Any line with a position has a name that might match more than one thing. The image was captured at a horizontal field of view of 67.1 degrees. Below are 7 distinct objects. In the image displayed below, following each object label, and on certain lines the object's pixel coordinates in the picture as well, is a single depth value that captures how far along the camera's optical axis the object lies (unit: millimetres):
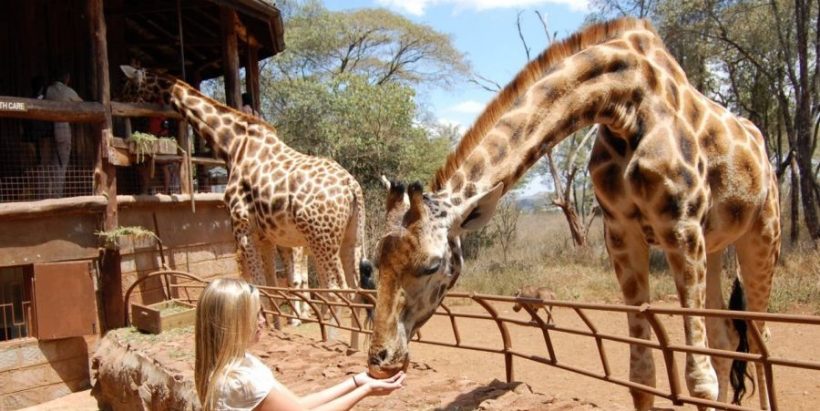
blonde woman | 2270
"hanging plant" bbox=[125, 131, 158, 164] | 7930
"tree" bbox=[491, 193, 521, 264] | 19912
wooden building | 7270
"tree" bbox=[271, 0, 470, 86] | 23469
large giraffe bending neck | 3102
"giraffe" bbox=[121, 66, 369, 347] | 7086
